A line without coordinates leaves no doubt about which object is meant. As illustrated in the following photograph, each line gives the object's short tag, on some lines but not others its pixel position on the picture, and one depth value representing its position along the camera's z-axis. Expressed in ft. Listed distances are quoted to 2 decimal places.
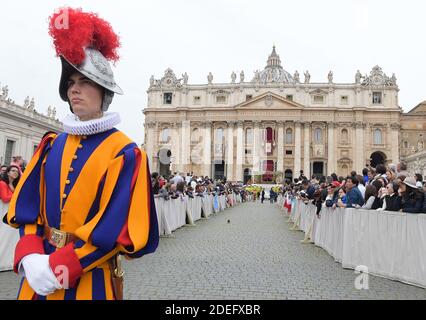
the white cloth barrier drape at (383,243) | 20.52
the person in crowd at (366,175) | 41.42
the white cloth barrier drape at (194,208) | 52.13
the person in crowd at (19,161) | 31.79
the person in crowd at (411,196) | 21.53
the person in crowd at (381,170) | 34.23
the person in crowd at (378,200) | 25.56
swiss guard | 6.48
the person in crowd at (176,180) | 48.68
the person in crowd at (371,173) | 37.88
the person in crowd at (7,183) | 21.86
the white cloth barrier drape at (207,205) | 63.67
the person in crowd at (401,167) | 29.65
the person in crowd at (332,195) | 30.68
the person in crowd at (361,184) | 31.93
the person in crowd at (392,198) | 23.17
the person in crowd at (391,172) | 30.25
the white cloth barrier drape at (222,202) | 82.03
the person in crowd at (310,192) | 41.03
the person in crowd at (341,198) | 28.02
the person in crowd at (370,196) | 25.68
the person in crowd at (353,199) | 27.50
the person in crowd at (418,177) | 36.55
